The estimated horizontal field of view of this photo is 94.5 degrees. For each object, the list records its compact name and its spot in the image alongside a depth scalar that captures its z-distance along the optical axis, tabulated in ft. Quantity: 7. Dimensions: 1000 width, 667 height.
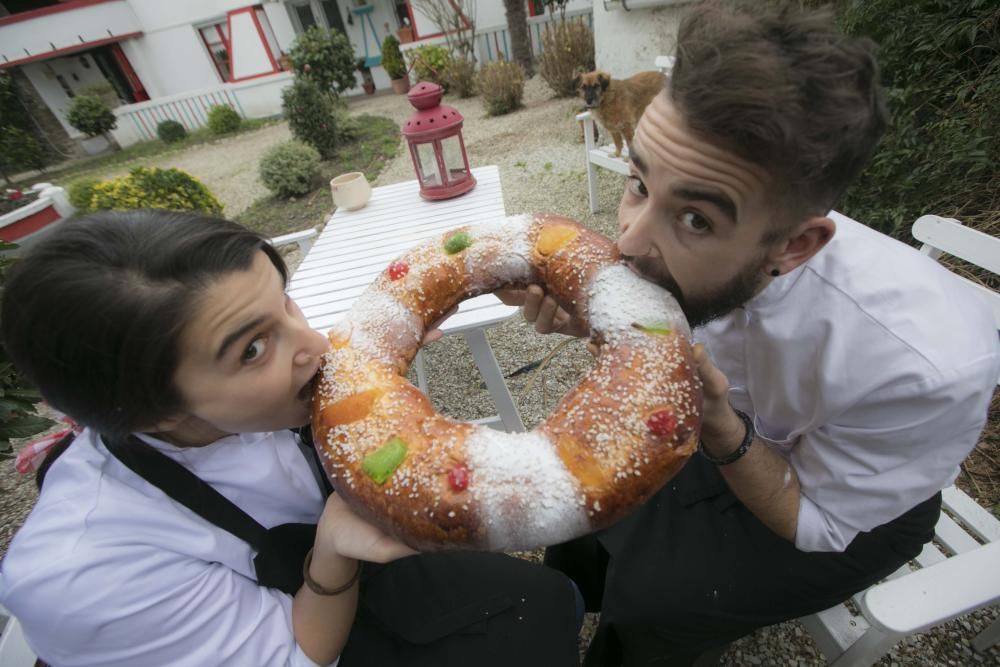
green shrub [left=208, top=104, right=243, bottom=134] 46.68
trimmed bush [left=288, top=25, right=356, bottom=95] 43.98
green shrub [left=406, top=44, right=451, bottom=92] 40.73
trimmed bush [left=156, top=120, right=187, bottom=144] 48.99
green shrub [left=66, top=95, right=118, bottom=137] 50.52
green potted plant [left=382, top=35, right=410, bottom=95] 48.34
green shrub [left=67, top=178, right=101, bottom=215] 19.65
